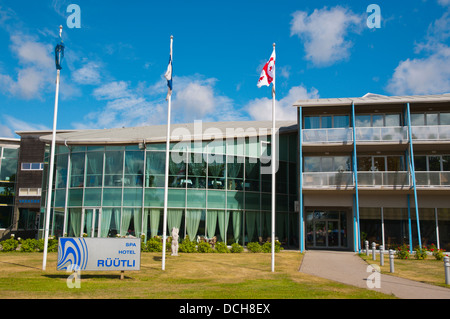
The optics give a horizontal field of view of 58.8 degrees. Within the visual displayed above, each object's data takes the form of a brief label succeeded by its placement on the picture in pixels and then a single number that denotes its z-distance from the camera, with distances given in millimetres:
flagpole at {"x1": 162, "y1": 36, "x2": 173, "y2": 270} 16064
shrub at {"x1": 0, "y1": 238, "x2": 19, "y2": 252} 22438
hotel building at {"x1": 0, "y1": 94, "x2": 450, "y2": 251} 25250
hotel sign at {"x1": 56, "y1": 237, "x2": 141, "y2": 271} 12953
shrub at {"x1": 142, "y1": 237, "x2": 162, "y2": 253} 22903
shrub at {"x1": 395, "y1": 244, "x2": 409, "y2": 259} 21172
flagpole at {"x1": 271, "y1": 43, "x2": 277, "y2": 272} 16094
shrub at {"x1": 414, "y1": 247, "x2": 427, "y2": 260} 21078
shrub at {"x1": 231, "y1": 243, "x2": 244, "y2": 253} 23609
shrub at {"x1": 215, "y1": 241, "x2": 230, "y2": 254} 23797
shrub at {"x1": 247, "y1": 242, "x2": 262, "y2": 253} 23734
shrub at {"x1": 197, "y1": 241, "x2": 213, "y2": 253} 23547
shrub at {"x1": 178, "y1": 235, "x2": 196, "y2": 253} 23250
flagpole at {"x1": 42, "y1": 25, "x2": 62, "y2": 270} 15148
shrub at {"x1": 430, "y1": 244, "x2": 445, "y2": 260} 20734
